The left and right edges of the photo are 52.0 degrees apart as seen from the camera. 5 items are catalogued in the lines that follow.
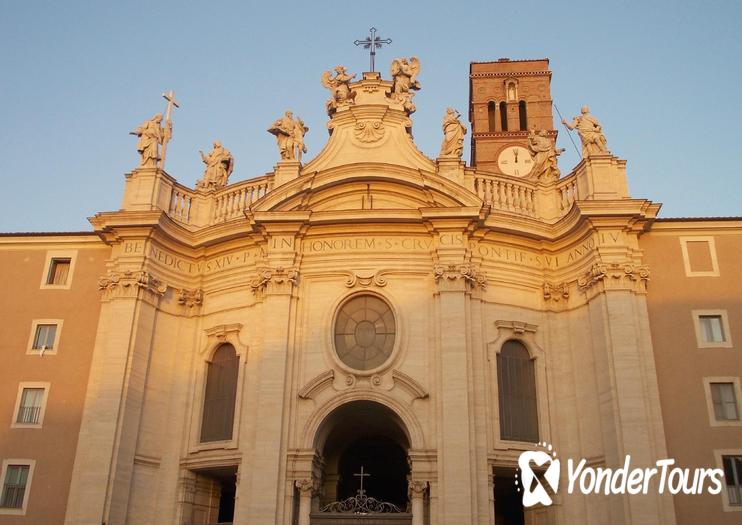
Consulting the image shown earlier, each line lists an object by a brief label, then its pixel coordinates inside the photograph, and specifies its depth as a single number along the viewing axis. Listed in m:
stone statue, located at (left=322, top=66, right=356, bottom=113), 23.92
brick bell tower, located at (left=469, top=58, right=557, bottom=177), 39.41
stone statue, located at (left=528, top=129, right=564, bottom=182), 23.16
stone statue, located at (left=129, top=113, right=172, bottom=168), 23.28
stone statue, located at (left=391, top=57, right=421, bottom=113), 23.98
